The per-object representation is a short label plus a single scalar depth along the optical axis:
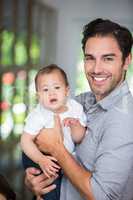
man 1.46
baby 1.61
